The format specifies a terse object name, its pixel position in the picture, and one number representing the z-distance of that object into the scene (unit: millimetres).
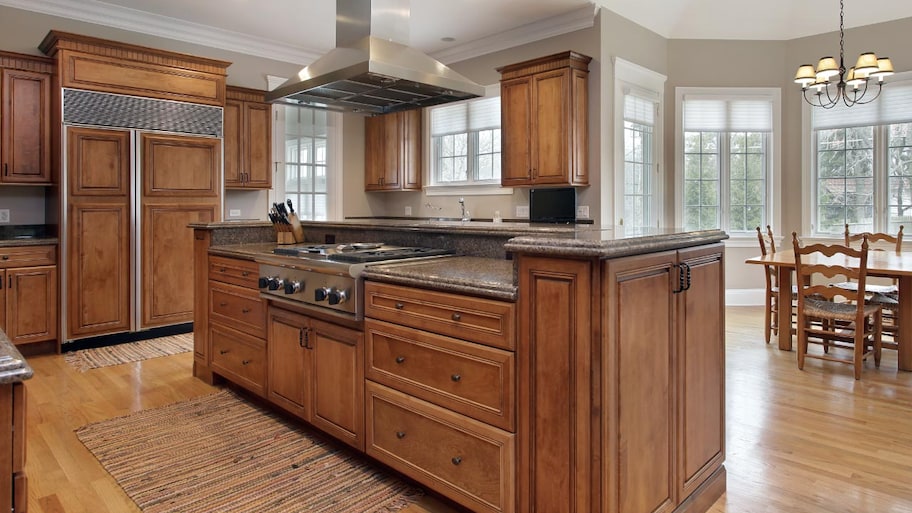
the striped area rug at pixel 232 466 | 2227
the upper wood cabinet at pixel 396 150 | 6875
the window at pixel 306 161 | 6473
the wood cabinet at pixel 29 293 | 4293
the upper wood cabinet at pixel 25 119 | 4469
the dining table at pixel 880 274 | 3748
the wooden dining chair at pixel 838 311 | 3699
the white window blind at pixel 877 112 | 5656
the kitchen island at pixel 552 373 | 1624
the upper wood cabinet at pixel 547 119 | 5148
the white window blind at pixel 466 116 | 6293
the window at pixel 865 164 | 5723
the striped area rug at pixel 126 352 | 4281
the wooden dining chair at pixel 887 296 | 4121
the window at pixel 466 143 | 6320
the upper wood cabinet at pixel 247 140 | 5699
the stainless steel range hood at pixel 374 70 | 2903
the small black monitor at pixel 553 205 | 5457
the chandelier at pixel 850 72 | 4113
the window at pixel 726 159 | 6398
